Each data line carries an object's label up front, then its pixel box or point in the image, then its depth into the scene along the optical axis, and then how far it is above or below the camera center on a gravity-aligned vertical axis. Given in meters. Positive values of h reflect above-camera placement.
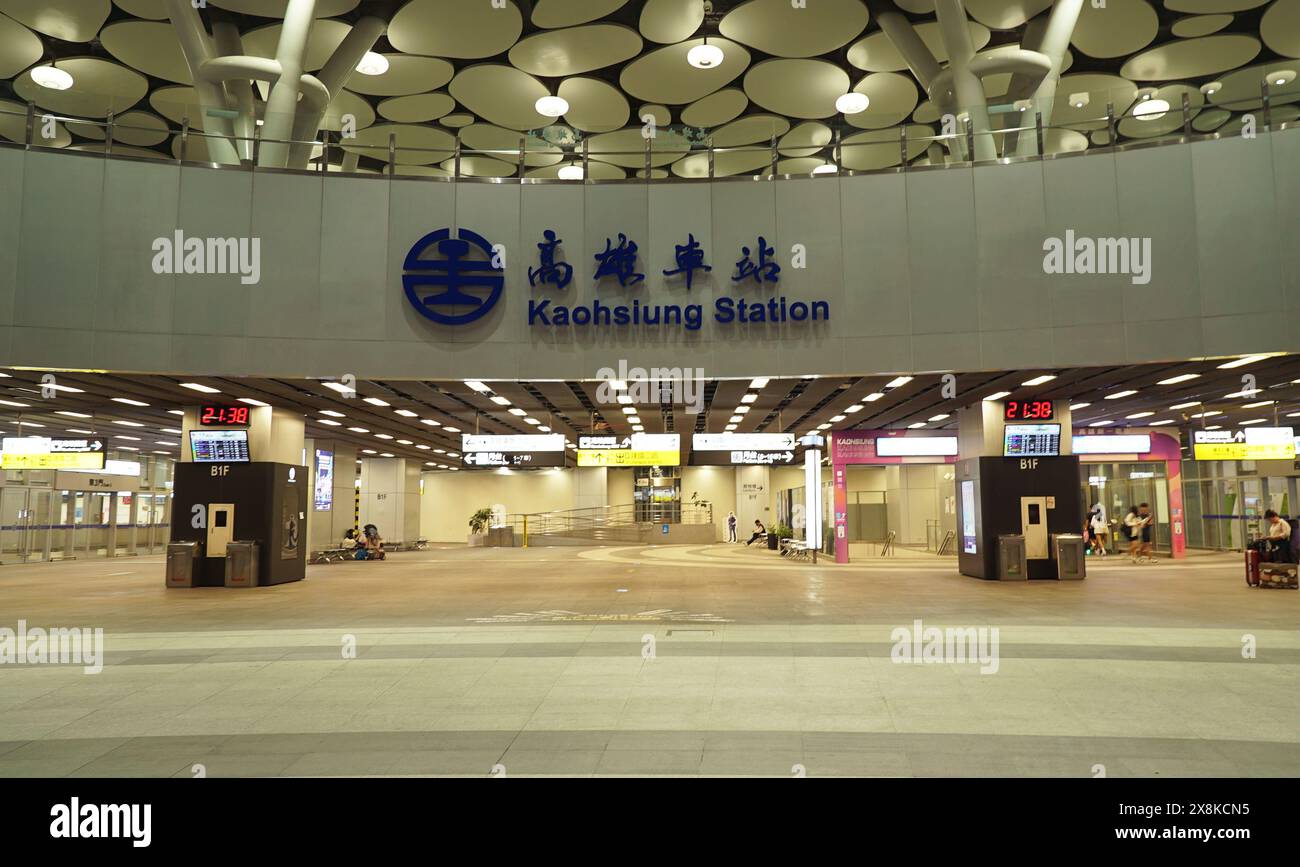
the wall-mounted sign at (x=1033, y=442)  16.59 +1.17
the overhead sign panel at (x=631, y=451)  19.50 +1.20
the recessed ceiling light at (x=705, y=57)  17.80 +10.41
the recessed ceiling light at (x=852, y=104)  21.05 +10.98
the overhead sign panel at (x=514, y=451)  19.48 +1.20
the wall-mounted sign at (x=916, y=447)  21.27 +1.38
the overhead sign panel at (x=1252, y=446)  21.58 +1.40
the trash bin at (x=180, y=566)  15.88 -1.38
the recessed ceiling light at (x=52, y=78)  18.69 +10.47
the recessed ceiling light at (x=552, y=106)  20.88 +10.81
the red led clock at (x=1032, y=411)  16.58 +1.84
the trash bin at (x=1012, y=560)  16.08 -1.34
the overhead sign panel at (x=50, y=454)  21.36 +1.30
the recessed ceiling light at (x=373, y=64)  18.46 +10.66
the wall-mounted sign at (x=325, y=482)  26.25 +0.59
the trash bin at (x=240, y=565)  15.88 -1.37
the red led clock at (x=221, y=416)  16.59 +1.80
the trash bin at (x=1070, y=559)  16.05 -1.32
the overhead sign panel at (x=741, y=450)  20.41 +1.27
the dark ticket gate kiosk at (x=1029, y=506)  16.38 -0.21
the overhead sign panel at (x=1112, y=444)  21.91 +1.48
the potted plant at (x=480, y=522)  39.04 -1.26
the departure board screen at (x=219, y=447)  16.55 +1.13
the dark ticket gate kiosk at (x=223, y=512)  16.20 -0.28
